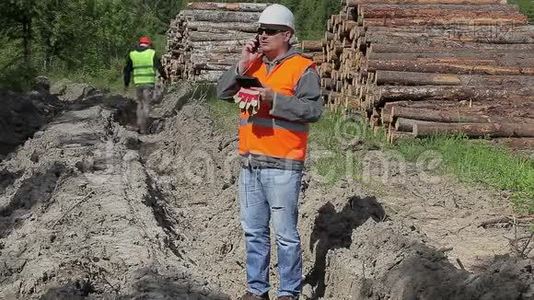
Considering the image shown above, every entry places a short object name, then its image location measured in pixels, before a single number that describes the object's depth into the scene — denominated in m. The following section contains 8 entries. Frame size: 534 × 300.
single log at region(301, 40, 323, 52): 15.37
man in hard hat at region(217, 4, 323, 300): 4.49
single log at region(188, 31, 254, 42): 19.53
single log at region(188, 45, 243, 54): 19.34
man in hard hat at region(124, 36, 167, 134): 13.16
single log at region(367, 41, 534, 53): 10.69
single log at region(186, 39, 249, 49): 19.44
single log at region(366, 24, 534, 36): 11.41
